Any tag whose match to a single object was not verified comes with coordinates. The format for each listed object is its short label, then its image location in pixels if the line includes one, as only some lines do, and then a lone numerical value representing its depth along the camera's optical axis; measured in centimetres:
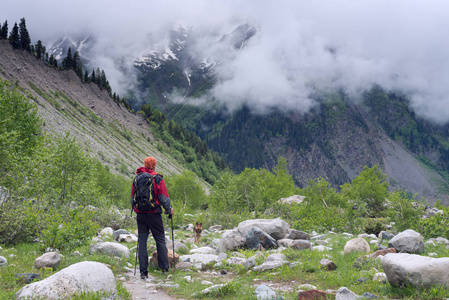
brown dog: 1912
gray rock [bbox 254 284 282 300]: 686
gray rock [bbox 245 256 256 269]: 1059
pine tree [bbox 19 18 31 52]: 11550
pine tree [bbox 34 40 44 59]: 12214
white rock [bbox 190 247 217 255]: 1502
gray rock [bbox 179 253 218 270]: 1156
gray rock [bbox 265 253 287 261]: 1139
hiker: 1031
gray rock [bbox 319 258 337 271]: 1000
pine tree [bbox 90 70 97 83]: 14782
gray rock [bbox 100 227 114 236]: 2116
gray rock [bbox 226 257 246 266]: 1126
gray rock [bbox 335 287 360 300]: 653
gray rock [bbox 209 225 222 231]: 3055
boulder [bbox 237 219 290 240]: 1777
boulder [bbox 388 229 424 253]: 1177
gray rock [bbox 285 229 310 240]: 1739
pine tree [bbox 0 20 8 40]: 11044
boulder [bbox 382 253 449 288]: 680
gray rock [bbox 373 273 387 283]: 798
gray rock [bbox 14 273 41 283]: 774
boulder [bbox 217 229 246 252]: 1542
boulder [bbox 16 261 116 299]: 616
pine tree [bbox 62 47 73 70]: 13500
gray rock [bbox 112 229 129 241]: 1914
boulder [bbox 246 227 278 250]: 1514
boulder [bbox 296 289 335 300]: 673
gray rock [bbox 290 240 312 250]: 1416
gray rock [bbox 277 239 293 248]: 1605
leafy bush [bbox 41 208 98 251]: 1175
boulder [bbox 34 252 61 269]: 924
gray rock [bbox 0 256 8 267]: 922
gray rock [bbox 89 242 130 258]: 1243
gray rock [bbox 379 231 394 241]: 1882
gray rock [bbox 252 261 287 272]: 1013
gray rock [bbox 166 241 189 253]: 1468
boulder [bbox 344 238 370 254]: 1284
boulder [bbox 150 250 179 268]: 1147
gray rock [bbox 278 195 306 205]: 5532
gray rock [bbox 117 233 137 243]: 1811
